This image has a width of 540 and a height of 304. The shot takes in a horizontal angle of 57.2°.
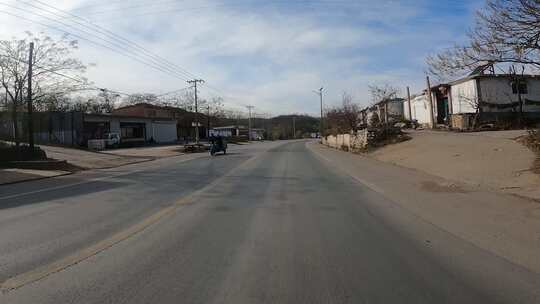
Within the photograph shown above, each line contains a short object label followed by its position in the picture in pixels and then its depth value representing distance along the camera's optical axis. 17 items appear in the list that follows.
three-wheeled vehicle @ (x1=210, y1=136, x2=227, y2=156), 45.36
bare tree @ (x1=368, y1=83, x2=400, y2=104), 46.10
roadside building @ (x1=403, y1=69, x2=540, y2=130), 39.41
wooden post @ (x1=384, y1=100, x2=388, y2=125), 38.03
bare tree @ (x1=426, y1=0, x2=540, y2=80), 13.95
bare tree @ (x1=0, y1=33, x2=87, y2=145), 32.44
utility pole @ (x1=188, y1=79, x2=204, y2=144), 84.75
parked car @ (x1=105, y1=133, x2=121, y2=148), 63.69
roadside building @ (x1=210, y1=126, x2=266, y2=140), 129.88
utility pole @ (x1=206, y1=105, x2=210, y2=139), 103.69
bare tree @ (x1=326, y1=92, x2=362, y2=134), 49.02
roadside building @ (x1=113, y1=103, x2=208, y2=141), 102.78
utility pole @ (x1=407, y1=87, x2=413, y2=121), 56.31
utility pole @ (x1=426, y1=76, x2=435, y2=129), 47.36
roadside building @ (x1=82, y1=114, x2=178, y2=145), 66.91
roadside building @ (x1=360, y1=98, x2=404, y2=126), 45.69
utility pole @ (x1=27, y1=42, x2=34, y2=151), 30.19
